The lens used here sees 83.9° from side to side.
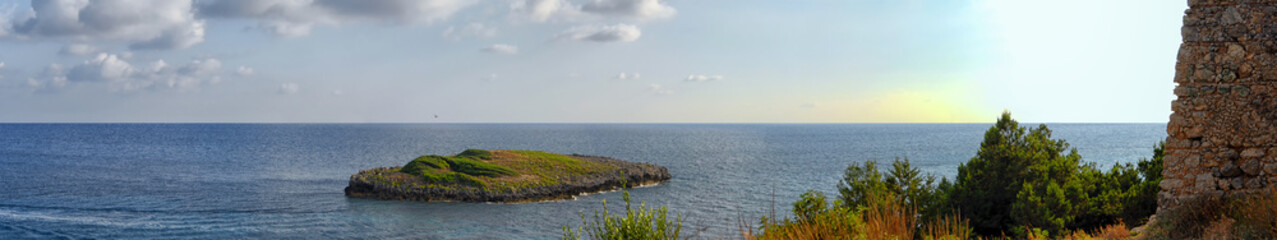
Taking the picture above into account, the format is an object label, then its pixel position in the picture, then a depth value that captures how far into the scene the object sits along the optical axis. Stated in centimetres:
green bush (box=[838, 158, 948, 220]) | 2702
